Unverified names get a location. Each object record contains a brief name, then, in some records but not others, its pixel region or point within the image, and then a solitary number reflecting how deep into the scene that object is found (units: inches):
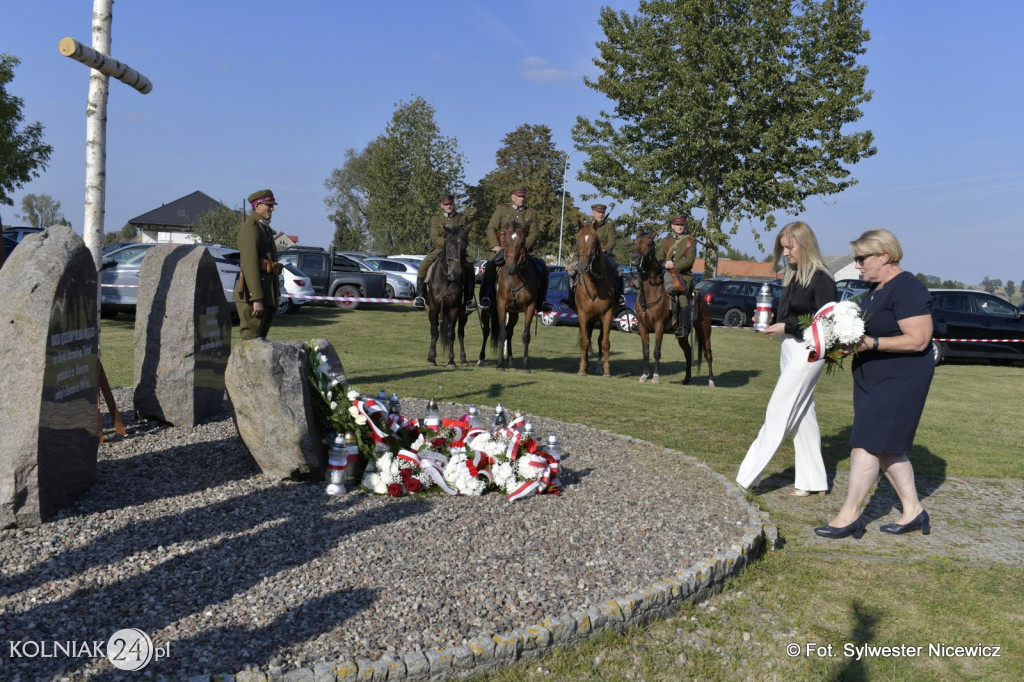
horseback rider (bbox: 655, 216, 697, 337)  548.7
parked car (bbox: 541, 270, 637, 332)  968.3
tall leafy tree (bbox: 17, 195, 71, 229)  4505.4
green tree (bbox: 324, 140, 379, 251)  3029.0
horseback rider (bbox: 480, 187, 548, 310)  552.4
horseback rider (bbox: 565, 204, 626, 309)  553.6
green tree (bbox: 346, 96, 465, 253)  2132.1
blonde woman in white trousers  246.1
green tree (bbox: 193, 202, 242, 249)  2802.7
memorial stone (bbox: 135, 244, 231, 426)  285.4
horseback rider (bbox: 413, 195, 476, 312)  554.3
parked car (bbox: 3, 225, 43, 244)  828.9
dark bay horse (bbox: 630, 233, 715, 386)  545.6
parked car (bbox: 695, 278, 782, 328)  1094.4
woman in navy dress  209.9
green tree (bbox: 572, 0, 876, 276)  1314.0
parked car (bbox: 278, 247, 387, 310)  1090.7
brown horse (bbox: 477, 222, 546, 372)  535.2
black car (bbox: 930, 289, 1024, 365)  816.3
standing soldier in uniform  337.7
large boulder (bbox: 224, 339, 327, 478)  224.2
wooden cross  267.3
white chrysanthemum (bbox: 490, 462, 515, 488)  232.4
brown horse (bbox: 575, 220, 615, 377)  534.3
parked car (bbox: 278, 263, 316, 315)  950.7
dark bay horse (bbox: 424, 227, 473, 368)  543.5
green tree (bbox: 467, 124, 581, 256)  2549.2
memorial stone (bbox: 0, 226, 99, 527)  181.2
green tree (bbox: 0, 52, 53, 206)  1422.0
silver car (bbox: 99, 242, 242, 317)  713.6
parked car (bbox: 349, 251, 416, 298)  1284.4
